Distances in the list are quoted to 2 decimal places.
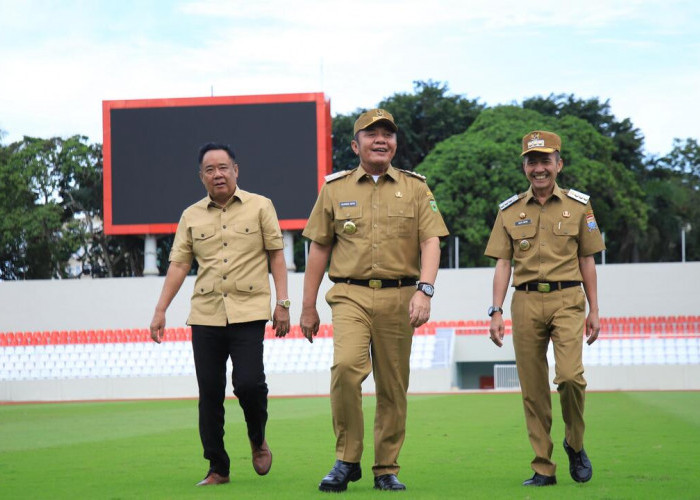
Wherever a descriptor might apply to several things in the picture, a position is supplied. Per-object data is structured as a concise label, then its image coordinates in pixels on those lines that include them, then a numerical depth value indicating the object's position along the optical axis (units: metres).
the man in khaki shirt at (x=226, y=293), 6.63
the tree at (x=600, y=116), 49.53
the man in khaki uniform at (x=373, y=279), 6.18
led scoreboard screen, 35.12
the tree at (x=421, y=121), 48.71
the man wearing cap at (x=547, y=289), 6.55
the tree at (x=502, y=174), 43.17
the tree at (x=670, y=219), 49.22
